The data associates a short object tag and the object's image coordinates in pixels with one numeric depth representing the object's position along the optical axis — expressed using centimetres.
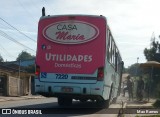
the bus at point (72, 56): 1518
